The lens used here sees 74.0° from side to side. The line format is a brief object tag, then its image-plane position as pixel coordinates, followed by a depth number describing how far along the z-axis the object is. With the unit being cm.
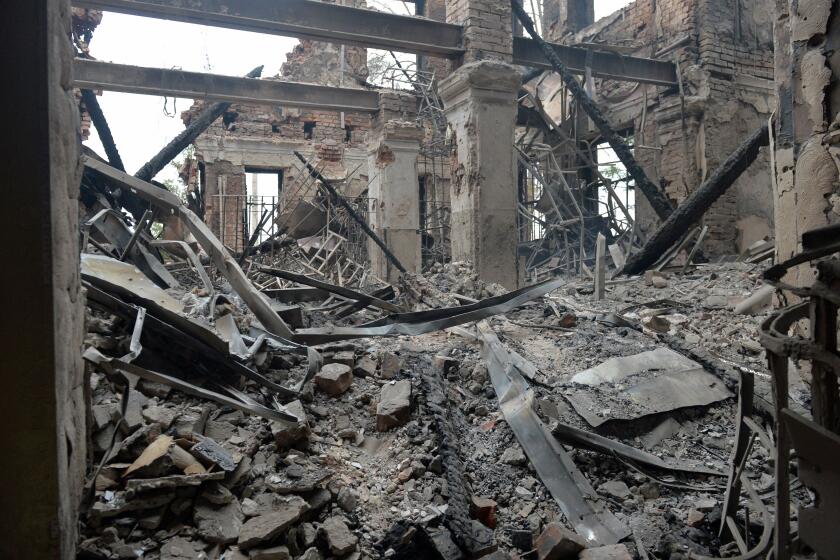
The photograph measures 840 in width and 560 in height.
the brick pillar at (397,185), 962
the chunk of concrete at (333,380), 342
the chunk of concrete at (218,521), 210
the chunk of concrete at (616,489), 279
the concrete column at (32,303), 150
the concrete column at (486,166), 676
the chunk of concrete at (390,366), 381
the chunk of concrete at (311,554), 211
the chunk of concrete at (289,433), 270
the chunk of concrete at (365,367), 380
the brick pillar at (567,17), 1426
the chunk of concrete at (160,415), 255
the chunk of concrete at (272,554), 205
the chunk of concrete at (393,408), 320
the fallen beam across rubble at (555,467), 251
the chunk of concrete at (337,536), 221
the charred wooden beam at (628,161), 925
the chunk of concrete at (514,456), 297
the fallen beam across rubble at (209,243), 430
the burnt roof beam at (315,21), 612
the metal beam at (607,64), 796
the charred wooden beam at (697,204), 798
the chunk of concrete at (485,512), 258
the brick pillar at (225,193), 1520
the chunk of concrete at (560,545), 226
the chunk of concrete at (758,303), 568
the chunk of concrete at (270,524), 210
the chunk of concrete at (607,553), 221
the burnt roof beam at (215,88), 809
